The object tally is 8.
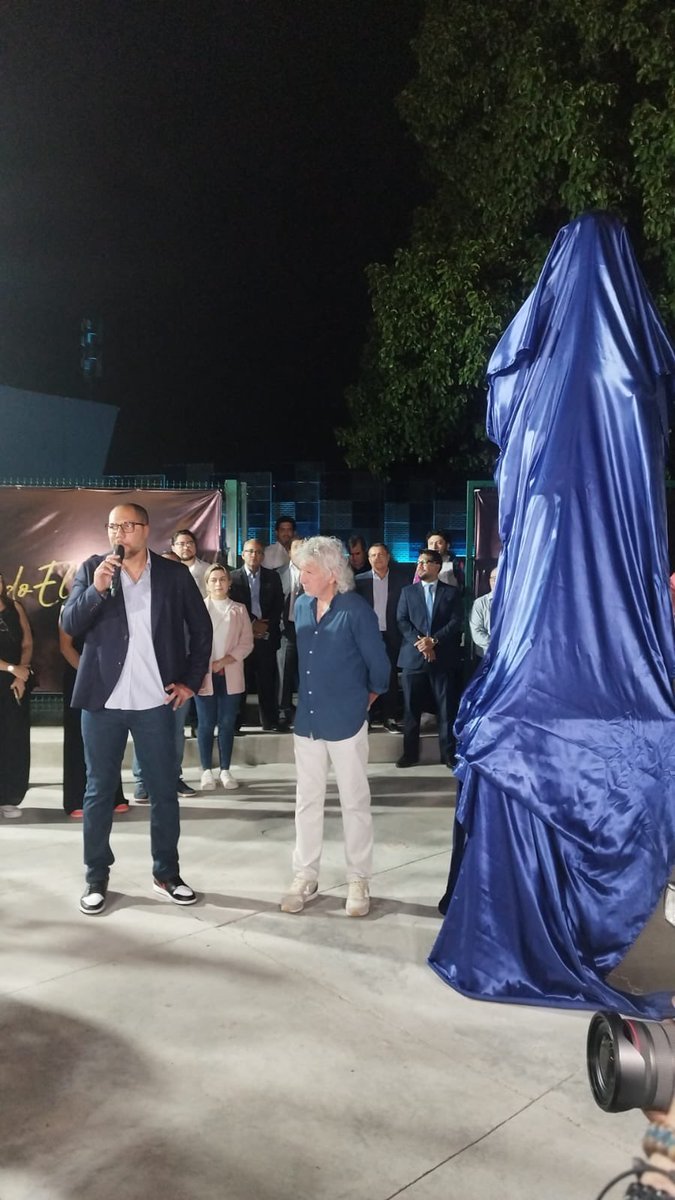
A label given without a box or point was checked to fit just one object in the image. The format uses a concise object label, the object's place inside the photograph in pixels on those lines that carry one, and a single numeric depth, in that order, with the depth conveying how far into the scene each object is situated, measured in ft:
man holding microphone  14.05
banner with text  25.90
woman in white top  21.71
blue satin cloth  11.23
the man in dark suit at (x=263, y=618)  25.13
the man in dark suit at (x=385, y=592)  26.32
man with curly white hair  14.07
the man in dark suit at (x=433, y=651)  24.04
